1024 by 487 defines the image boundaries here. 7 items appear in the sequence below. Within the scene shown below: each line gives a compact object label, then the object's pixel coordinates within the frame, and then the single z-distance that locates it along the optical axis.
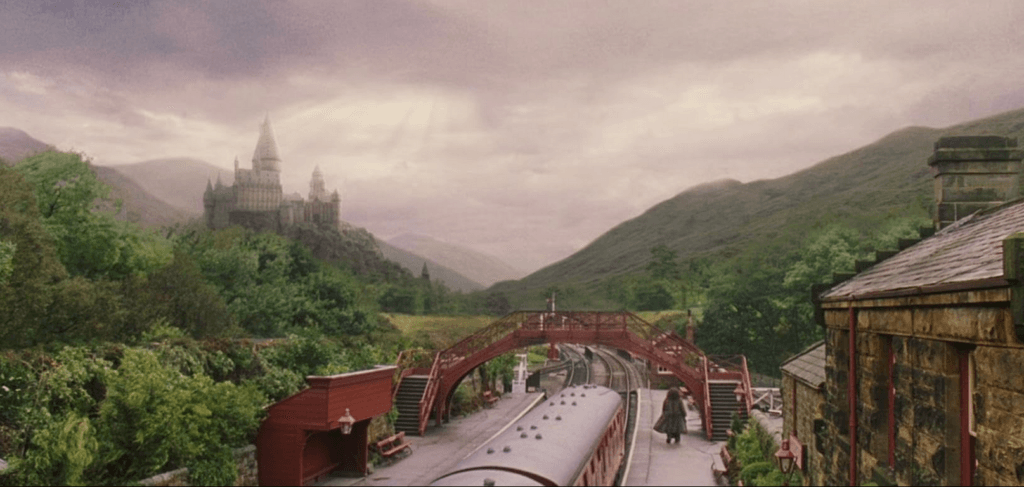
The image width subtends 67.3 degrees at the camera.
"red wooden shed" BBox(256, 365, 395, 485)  18.22
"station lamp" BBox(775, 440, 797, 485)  13.41
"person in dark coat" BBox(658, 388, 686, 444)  25.14
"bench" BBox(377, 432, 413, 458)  22.59
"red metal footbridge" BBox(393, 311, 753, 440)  27.72
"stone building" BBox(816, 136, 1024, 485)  5.44
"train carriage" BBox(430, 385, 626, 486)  9.91
